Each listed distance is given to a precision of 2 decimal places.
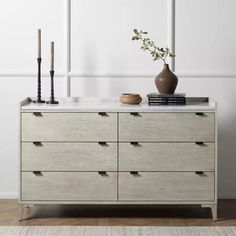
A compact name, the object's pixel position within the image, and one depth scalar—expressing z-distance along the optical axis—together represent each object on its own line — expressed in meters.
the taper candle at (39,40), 4.71
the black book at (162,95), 4.66
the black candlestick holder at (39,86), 4.77
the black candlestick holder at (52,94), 4.75
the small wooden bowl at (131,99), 4.70
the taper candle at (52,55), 4.76
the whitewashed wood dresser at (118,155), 4.50
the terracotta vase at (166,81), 4.72
